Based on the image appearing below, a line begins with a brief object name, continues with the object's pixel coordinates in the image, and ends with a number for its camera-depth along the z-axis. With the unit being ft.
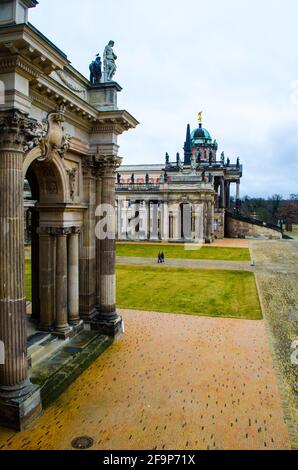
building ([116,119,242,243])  212.23
